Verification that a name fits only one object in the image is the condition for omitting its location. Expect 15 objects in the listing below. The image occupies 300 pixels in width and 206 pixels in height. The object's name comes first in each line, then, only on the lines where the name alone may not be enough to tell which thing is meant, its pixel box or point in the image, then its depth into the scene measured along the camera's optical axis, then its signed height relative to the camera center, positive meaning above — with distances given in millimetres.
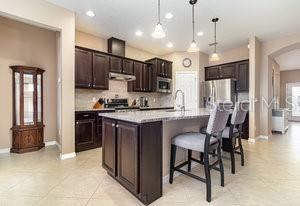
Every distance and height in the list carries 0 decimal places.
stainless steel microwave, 5717 +626
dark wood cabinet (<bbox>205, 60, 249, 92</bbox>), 5156 +998
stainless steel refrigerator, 5188 +373
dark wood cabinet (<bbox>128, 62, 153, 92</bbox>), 5238 +776
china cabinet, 3639 -179
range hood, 4543 +725
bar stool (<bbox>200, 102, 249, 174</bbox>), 2625 -416
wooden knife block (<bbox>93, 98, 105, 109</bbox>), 4578 -47
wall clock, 6103 +1486
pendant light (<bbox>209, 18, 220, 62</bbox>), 3692 +1060
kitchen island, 1778 -582
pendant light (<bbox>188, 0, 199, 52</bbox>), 3023 +1039
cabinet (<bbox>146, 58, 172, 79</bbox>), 5599 +1224
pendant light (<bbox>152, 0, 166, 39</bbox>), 2442 +1048
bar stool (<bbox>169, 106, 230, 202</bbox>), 1895 -487
